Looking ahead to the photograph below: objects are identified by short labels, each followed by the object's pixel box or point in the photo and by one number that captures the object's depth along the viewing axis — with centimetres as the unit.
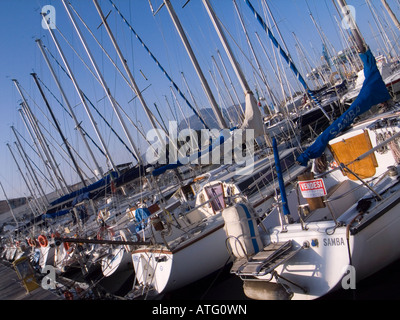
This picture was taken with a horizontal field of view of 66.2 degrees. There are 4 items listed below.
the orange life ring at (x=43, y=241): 1588
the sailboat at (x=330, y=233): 503
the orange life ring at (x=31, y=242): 2045
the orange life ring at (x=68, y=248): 1462
